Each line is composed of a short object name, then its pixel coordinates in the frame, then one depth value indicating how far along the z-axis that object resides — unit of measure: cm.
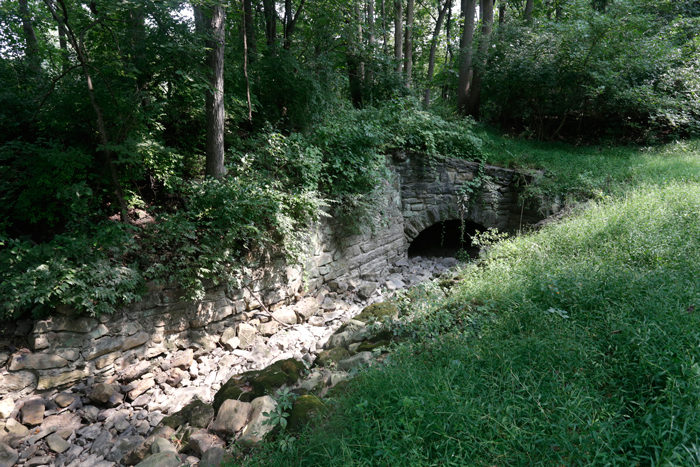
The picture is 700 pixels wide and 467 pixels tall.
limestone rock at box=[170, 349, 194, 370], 432
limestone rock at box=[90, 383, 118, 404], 362
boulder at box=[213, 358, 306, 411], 359
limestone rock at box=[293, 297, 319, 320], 587
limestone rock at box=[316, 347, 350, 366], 394
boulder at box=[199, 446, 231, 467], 261
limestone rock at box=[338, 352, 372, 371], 352
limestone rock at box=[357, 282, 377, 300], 685
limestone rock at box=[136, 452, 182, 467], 273
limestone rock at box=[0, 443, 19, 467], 292
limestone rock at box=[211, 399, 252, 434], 308
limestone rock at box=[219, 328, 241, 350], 485
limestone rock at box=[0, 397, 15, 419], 316
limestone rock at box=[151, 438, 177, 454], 295
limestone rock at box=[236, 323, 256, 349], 499
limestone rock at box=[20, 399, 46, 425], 324
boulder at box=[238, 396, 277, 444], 275
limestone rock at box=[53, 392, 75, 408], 347
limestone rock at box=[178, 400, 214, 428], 335
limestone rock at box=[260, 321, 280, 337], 532
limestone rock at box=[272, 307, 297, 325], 556
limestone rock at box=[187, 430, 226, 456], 291
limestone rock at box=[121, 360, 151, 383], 393
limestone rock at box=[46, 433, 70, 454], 318
